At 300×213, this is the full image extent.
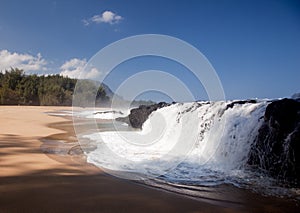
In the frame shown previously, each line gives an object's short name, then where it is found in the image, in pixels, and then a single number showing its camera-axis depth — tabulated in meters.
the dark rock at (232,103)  7.34
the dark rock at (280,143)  4.40
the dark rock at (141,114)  16.53
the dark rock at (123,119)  19.79
